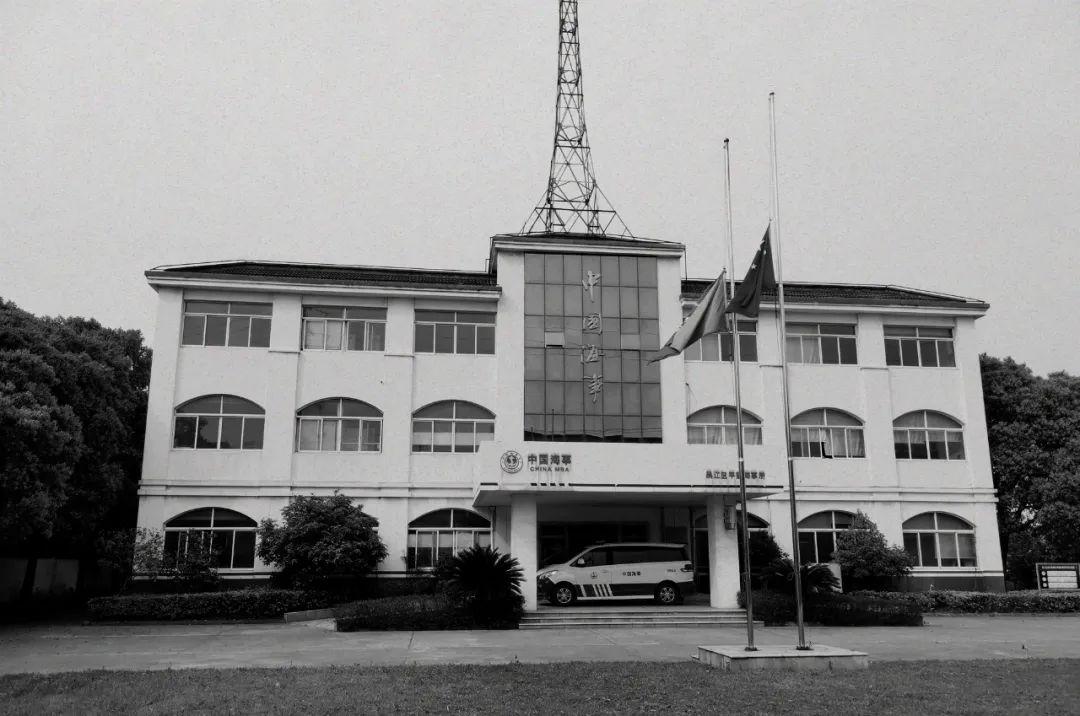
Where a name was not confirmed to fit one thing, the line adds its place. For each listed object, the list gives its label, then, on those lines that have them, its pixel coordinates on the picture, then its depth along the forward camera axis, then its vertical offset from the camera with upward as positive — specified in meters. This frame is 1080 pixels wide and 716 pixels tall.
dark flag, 14.34 +4.33
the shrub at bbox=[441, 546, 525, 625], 18.19 -0.37
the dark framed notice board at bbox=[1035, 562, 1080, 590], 24.05 -0.21
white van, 21.75 -0.22
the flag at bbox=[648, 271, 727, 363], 15.13 +4.06
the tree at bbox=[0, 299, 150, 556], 17.30 +2.79
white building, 24.55 +4.57
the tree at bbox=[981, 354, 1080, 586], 26.31 +3.25
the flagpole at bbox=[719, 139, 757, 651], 12.96 +1.84
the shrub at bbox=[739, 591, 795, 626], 18.95 -0.90
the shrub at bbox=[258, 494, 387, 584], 21.72 +0.56
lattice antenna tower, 28.45 +12.68
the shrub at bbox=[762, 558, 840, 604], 19.89 -0.28
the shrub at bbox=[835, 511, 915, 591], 24.27 +0.21
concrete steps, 19.25 -1.07
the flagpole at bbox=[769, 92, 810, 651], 12.98 +1.10
